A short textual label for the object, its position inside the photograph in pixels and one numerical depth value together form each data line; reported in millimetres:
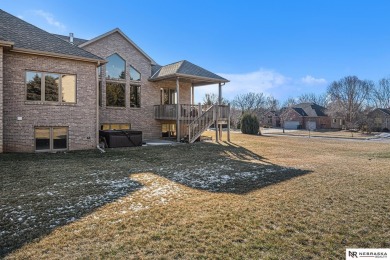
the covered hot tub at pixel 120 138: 14047
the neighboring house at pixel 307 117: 55469
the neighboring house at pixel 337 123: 54075
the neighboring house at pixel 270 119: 62125
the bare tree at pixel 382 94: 65625
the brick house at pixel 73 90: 11578
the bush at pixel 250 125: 30703
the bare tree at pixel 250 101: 68688
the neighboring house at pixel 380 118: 49700
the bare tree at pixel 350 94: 51562
